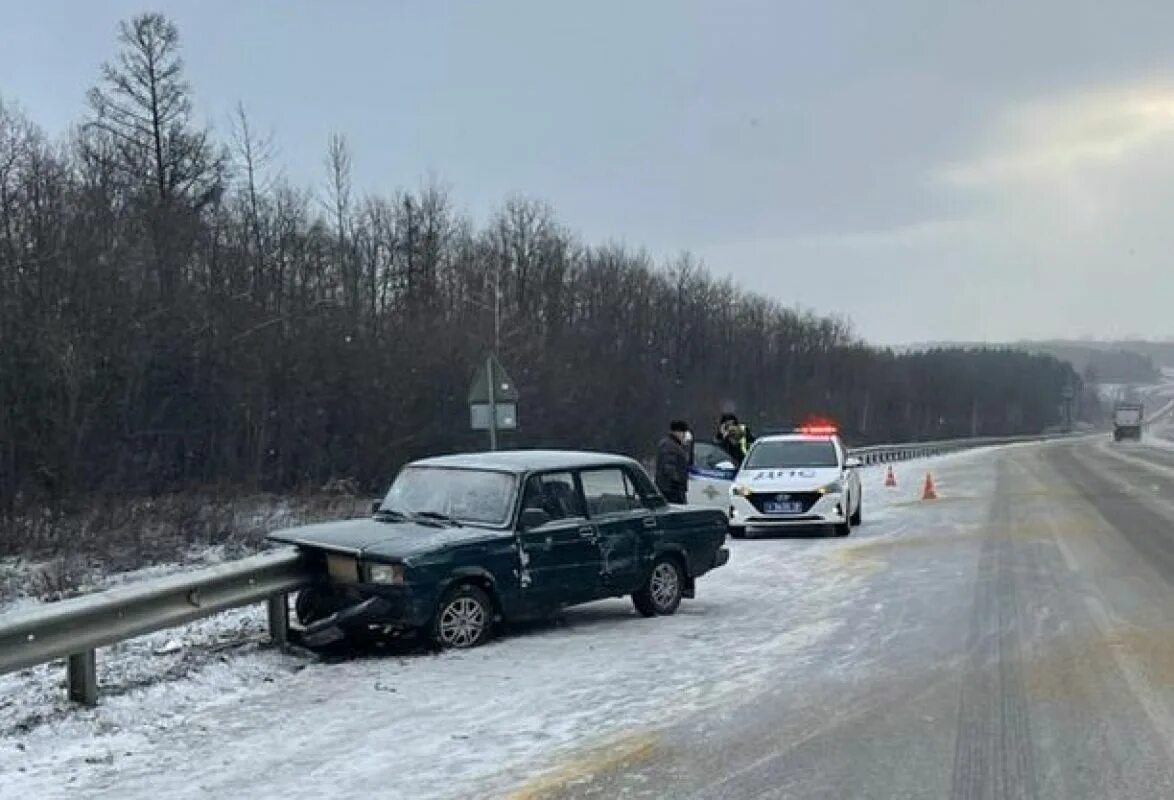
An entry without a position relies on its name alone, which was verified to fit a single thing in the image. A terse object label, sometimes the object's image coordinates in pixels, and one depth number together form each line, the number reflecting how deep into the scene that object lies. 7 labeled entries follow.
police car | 19.89
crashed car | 9.41
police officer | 23.14
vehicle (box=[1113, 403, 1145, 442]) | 99.88
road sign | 17.30
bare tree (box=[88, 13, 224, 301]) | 43.16
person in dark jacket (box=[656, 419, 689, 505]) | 17.34
